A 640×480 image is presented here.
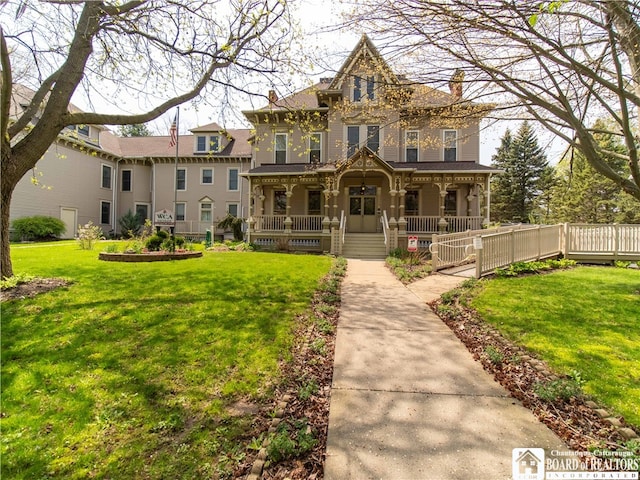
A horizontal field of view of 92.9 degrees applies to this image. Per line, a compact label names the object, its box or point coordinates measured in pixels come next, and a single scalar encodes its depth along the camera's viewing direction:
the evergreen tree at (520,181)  39.53
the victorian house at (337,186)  15.61
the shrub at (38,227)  18.02
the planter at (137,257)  9.91
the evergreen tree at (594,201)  29.98
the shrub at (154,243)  11.40
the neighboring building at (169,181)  24.34
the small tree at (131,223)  24.58
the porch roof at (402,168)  15.37
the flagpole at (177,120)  14.08
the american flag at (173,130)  15.98
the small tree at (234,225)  20.78
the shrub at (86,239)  13.16
